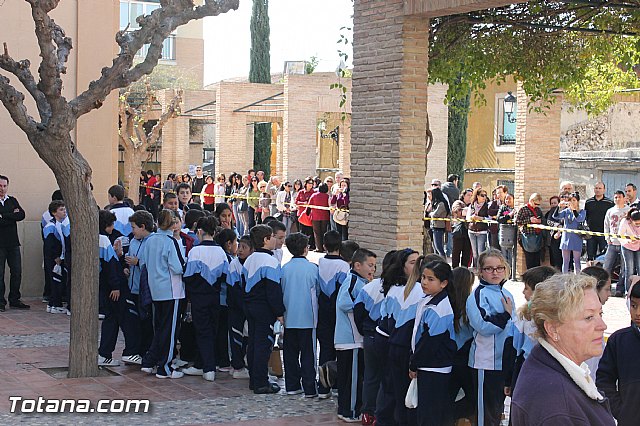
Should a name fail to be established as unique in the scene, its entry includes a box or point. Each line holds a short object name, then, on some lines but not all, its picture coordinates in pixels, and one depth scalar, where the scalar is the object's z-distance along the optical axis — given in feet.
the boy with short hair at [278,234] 33.27
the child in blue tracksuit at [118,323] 35.78
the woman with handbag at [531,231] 61.11
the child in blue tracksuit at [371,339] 26.25
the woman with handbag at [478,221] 63.93
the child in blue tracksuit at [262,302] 30.86
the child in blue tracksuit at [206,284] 32.60
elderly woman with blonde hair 10.93
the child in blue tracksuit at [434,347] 23.20
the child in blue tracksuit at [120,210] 42.78
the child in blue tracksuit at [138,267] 35.06
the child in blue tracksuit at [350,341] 27.89
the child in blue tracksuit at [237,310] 32.86
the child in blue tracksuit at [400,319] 24.39
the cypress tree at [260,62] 140.15
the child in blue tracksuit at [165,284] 33.12
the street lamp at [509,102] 79.97
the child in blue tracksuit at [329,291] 30.25
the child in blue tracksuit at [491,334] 23.27
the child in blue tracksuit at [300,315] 30.76
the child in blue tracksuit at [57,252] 47.11
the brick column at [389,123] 38.14
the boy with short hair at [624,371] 17.62
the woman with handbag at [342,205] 74.28
